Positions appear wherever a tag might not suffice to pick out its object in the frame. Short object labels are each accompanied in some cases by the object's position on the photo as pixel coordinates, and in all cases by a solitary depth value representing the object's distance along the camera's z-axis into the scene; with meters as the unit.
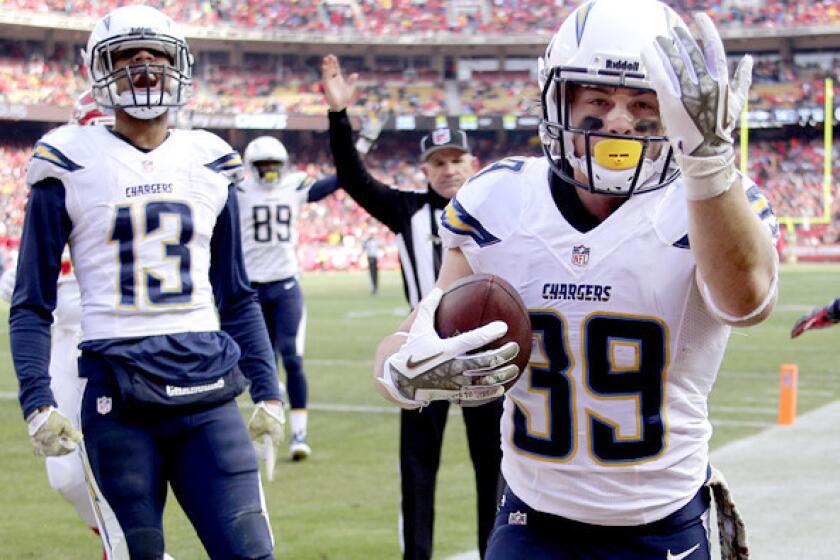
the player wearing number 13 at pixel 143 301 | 3.18
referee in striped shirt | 4.64
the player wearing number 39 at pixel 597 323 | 2.23
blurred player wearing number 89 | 8.02
